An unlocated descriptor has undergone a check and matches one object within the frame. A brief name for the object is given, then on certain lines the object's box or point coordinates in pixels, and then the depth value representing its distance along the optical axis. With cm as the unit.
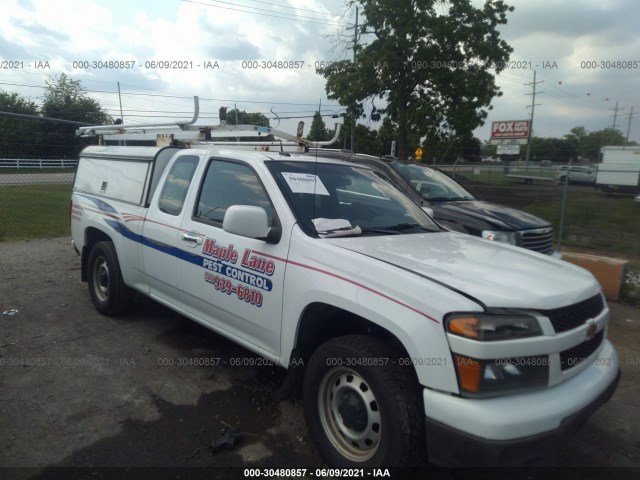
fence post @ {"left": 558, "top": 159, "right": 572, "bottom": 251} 842
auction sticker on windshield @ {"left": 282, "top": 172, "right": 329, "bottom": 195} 339
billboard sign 5135
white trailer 1085
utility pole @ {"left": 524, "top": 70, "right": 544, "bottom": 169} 4125
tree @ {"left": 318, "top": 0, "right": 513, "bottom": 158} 1591
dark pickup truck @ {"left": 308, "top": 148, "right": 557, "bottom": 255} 592
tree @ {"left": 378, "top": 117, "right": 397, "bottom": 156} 1756
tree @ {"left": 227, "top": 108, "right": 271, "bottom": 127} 2283
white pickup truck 222
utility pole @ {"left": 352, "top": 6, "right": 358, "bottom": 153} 1759
